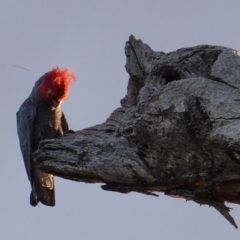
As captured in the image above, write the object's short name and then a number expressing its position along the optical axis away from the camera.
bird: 14.00
